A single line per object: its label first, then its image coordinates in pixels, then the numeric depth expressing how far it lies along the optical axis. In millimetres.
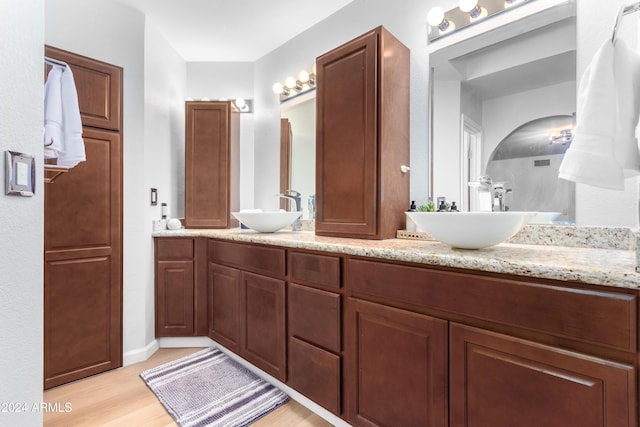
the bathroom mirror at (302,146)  2467
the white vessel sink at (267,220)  2066
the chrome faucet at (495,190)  1519
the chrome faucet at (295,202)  2329
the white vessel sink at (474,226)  1067
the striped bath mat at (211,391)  1595
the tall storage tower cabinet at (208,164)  2689
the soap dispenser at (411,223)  1733
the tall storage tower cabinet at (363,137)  1640
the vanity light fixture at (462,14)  1531
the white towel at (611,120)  870
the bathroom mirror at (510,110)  1374
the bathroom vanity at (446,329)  769
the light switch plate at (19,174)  872
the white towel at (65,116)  1396
